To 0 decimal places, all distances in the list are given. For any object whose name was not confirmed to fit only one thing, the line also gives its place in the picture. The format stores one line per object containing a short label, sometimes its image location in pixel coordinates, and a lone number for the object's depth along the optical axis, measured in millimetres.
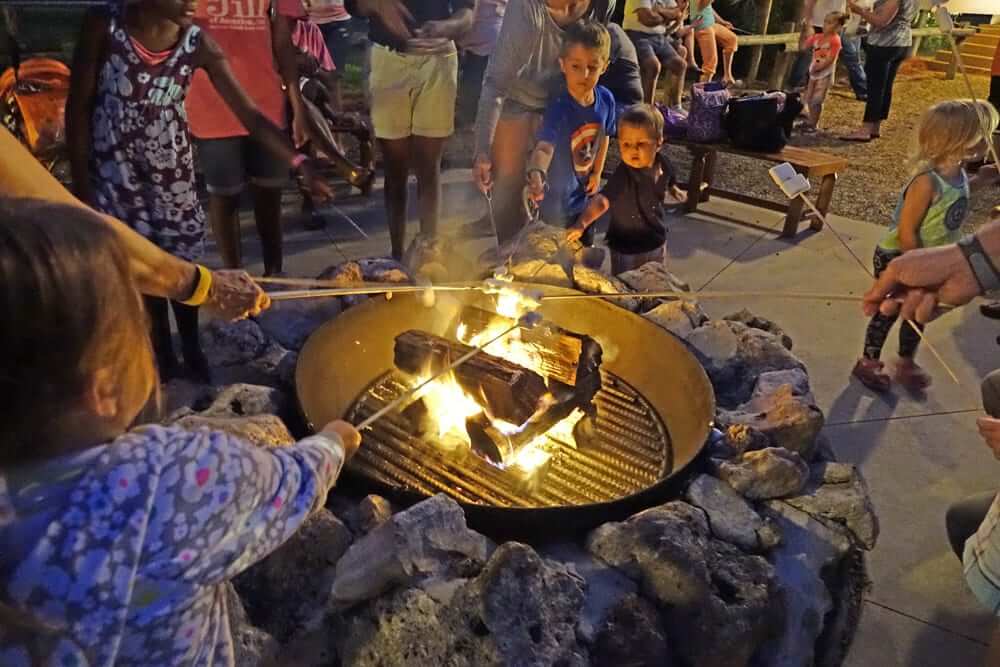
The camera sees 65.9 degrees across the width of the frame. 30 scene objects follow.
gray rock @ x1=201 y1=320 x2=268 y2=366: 2615
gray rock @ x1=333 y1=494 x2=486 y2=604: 1723
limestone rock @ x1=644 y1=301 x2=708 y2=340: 2945
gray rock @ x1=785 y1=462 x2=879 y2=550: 2162
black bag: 5234
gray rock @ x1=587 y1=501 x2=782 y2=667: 1789
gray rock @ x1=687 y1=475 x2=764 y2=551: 2039
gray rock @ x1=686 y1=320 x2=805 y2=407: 2777
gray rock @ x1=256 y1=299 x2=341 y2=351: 2795
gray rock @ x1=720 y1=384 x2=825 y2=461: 2361
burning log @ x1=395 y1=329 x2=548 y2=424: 2266
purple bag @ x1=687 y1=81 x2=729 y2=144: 5395
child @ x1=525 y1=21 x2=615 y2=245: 3602
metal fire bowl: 2332
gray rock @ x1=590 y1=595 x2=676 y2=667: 1719
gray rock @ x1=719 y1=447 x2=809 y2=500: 2160
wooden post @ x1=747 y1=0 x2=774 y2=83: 9961
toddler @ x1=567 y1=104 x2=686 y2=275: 3494
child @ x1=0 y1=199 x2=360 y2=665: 919
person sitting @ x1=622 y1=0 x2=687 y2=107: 5844
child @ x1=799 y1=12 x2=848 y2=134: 8000
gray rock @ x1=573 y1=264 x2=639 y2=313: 3145
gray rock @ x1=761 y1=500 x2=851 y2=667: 1958
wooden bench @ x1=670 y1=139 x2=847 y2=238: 5129
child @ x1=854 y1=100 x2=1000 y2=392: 3143
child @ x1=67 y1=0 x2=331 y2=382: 2416
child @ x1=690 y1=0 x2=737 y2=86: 7828
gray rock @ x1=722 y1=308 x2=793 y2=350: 3098
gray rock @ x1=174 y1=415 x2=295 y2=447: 1953
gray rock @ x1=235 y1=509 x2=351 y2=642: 1800
